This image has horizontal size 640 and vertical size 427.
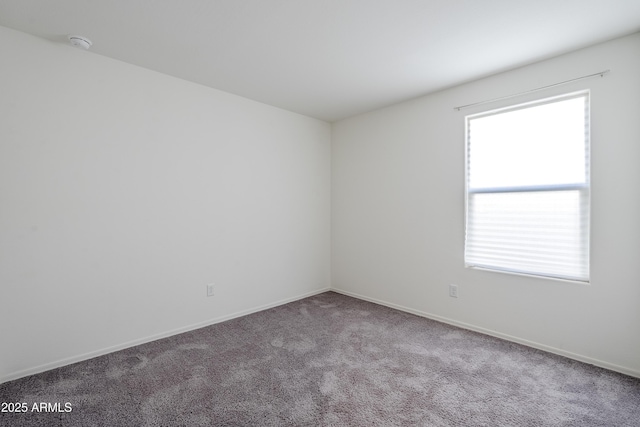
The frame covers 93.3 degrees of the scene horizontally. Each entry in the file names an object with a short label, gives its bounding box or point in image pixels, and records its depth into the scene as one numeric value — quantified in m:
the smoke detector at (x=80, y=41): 2.26
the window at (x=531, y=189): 2.50
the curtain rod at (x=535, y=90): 2.34
